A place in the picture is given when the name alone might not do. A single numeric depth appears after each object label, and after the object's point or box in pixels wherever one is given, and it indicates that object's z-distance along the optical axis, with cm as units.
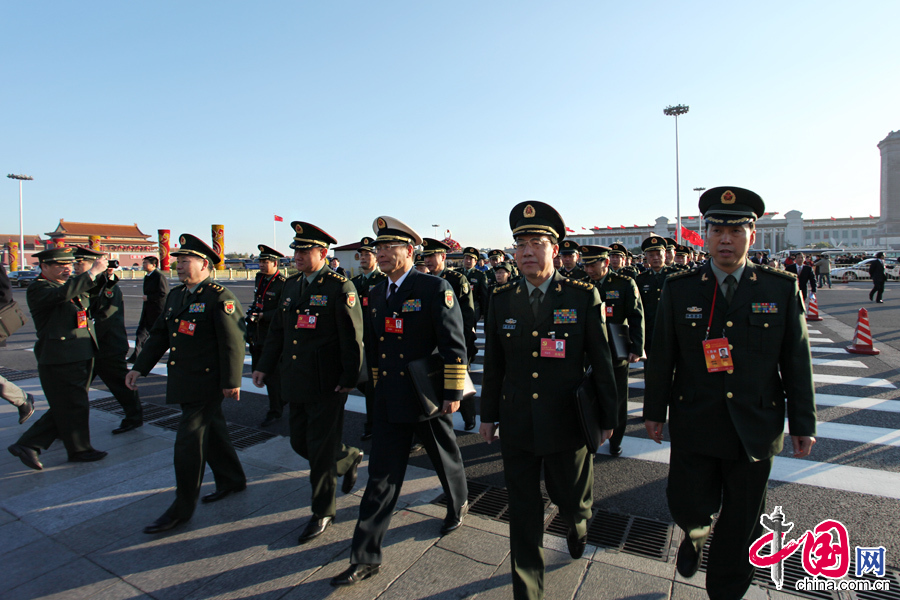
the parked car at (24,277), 3822
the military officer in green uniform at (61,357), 478
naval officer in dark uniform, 318
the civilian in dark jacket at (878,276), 1847
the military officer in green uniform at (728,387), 256
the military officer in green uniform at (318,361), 353
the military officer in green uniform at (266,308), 627
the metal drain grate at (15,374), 893
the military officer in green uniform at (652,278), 754
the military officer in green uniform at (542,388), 272
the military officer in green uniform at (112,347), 596
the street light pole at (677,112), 4301
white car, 3466
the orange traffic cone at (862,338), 983
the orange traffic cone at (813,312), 1501
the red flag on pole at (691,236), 2613
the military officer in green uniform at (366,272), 728
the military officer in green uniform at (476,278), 1078
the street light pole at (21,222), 5456
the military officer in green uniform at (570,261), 773
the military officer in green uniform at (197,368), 368
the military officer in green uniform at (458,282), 673
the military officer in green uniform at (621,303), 548
